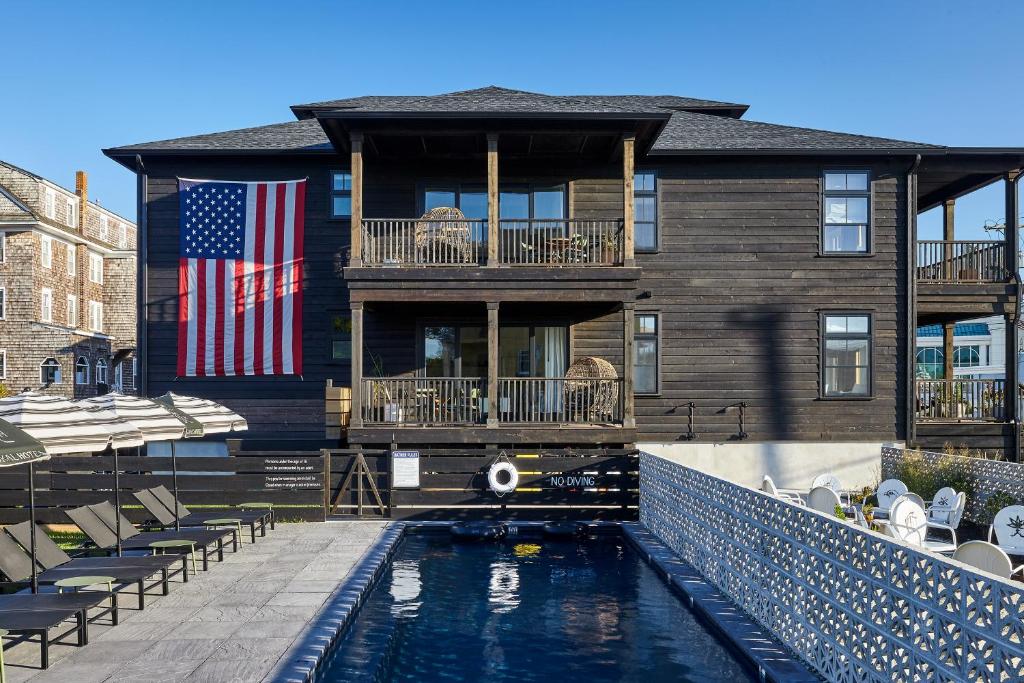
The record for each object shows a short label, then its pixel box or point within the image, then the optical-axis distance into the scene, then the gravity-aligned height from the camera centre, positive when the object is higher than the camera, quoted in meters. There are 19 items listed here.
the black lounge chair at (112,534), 9.53 -2.00
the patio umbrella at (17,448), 6.06 -0.62
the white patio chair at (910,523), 9.15 -1.71
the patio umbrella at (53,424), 7.27 -0.55
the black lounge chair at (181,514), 11.21 -2.10
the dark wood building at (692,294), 17.66 +1.44
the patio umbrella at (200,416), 10.87 -0.71
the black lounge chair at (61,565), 7.81 -1.97
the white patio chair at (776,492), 12.84 -1.95
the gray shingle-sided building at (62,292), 36.03 +3.21
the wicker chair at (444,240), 15.75 +2.28
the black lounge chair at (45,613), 6.23 -1.91
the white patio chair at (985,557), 6.29 -1.45
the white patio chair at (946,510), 10.91 -1.89
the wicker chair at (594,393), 15.60 -0.54
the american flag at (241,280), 17.59 +1.69
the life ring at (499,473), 14.15 -1.87
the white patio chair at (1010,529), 9.51 -1.83
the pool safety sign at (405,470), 14.42 -1.79
